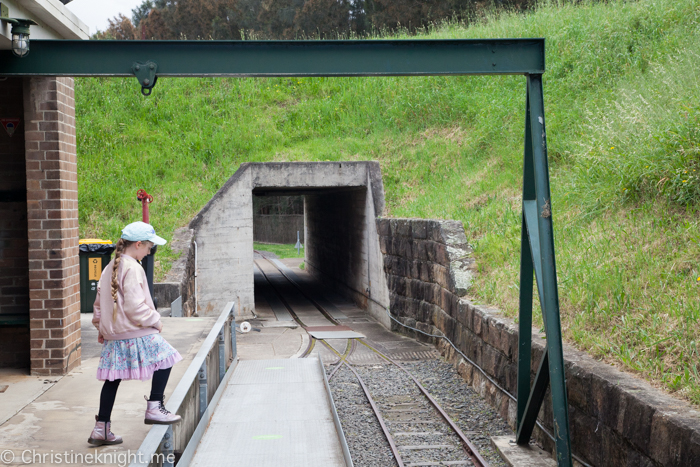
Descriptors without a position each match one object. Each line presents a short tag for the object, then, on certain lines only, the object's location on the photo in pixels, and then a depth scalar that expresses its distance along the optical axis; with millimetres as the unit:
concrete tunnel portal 15406
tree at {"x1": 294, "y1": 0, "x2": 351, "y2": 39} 45531
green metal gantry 5223
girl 4223
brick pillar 6059
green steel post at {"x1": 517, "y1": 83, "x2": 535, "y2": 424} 6074
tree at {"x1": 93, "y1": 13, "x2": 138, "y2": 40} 54506
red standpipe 8997
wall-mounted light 4984
